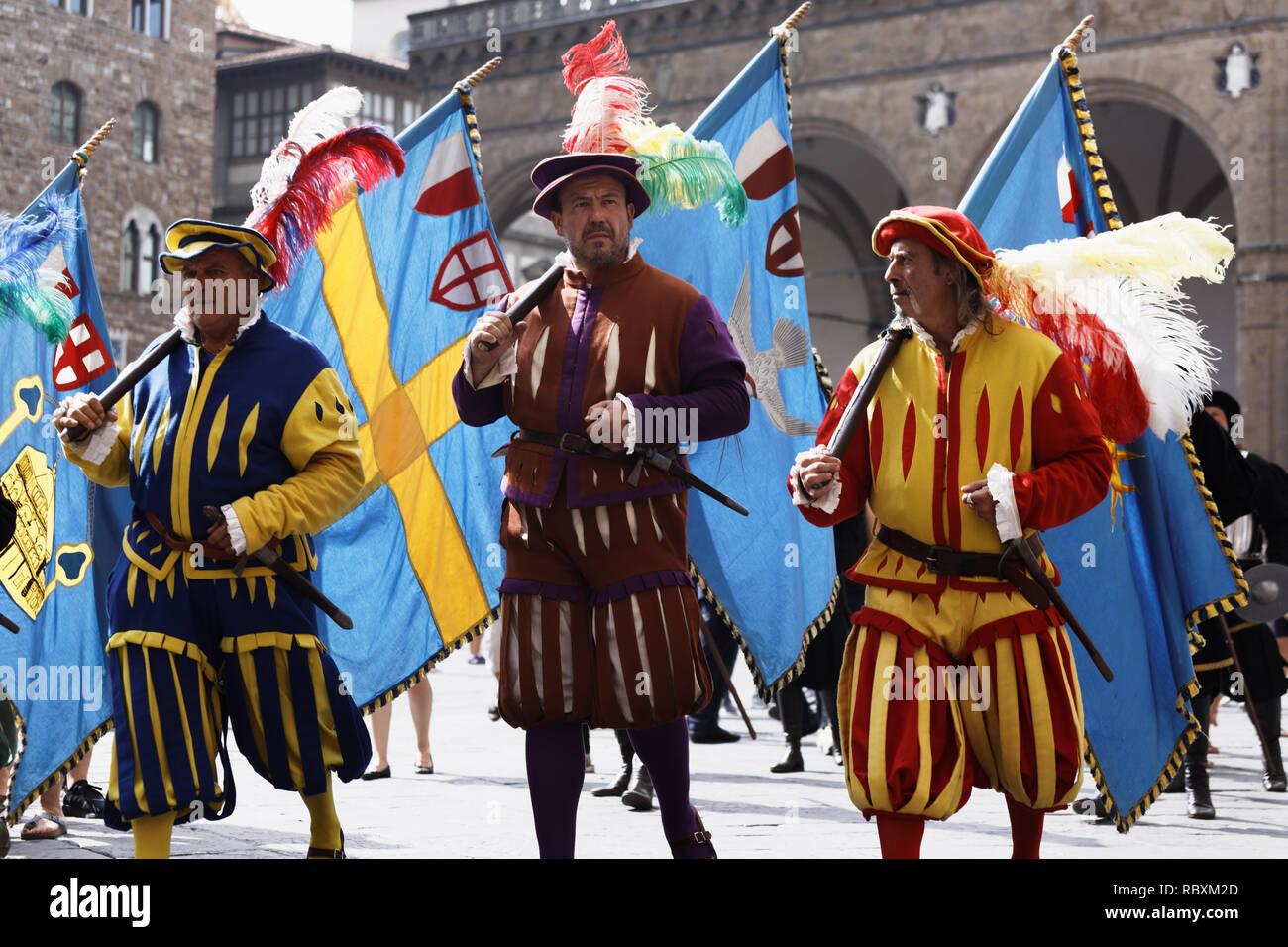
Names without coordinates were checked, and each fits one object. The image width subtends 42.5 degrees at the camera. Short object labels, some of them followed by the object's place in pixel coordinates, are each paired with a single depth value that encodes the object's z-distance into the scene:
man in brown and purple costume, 4.03
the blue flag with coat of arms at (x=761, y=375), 7.07
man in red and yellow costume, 3.73
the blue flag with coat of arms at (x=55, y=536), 6.36
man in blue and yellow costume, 4.12
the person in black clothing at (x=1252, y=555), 7.07
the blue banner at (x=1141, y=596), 5.37
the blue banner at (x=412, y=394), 6.76
